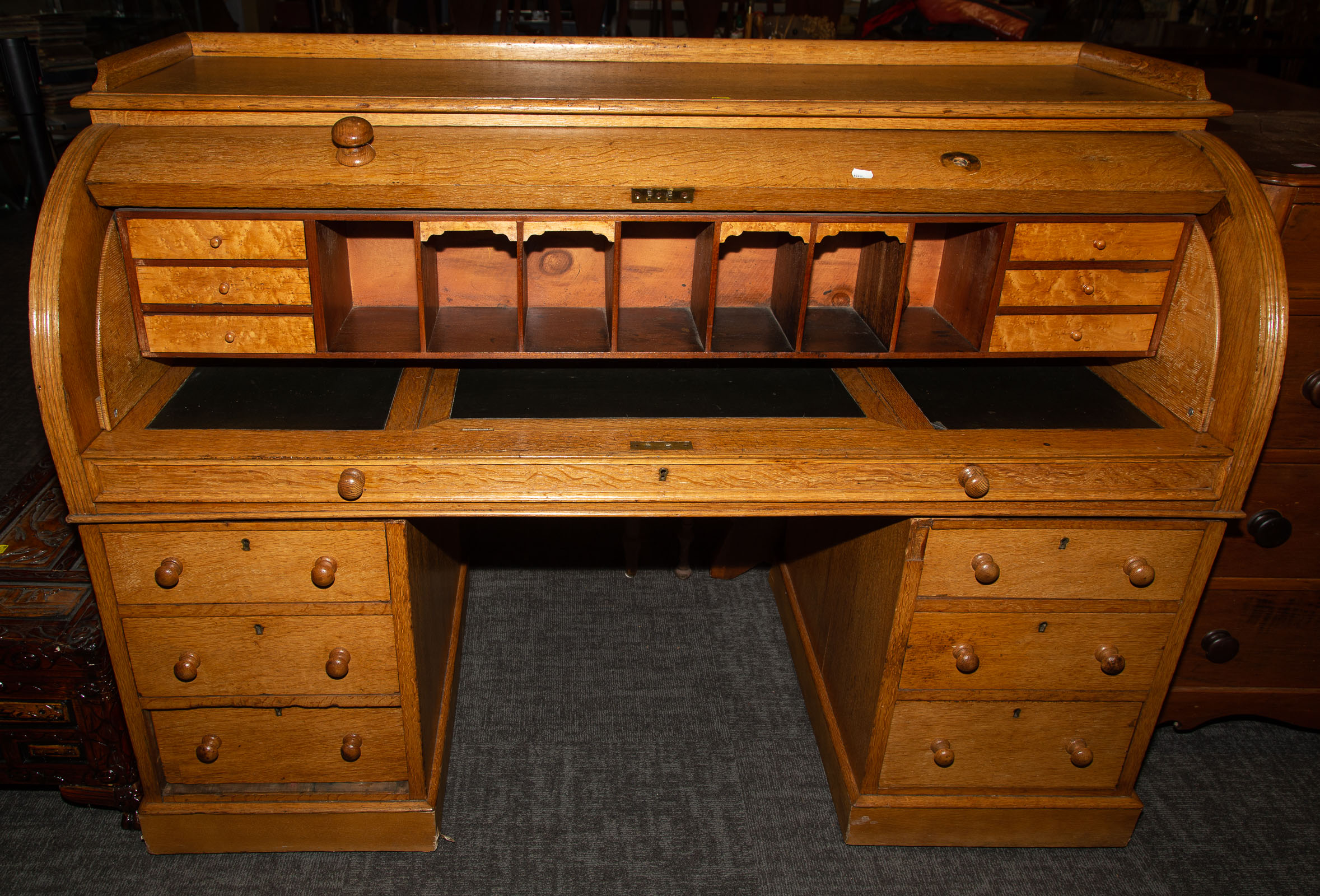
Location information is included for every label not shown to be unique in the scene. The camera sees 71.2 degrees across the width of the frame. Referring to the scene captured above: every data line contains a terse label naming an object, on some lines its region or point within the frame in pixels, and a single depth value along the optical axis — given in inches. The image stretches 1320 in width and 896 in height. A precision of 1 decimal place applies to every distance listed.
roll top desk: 71.4
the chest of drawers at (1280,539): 82.2
